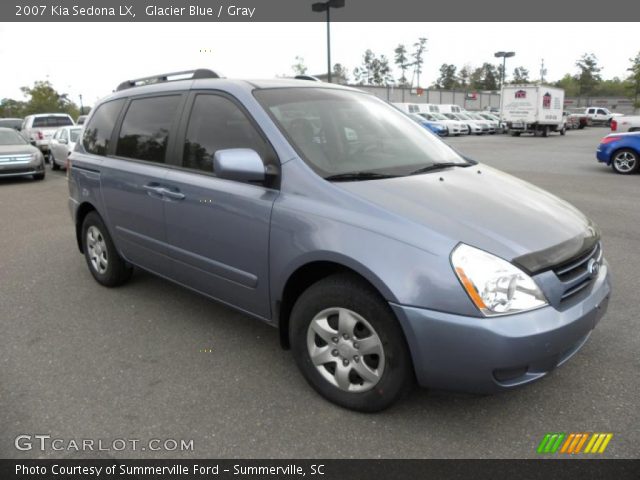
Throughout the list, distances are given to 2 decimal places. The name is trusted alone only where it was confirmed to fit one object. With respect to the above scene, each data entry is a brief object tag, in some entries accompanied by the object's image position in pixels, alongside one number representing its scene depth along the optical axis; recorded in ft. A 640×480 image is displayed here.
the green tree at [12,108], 195.61
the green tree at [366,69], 364.99
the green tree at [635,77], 183.11
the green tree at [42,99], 173.47
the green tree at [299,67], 199.52
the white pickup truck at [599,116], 162.38
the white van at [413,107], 129.78
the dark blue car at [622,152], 40.47
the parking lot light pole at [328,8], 66.00
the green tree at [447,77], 374.22
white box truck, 102.78
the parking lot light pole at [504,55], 158.71
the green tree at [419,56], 353.72
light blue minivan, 7.97
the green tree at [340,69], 319.90
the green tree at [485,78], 370.73
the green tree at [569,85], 322.06
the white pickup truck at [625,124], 52.70
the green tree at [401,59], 356.38
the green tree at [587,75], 279.90
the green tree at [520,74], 406.82
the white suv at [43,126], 61.82
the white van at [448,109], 147.66
